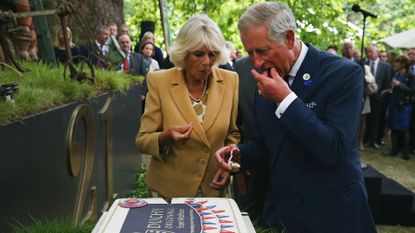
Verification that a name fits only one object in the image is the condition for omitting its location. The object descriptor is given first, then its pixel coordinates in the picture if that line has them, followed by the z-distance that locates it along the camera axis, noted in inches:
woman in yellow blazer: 107.9
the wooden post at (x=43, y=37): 178.1
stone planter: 89.6
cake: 48.4
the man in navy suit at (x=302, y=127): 67.7
